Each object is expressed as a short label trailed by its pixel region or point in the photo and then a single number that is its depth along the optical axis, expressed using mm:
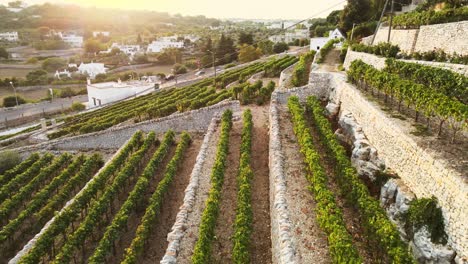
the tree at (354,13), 44562
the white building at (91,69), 86500
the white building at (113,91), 51594
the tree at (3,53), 100250
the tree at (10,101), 59500
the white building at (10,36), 132075
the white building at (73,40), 139625
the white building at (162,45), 117562
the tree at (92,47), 122806
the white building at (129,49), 113181
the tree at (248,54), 63812
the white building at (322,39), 45312
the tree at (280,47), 68625
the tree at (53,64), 95000
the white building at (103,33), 158050
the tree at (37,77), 78562
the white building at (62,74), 85000
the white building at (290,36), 94394
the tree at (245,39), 79625
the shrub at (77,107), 53000
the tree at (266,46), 72938
